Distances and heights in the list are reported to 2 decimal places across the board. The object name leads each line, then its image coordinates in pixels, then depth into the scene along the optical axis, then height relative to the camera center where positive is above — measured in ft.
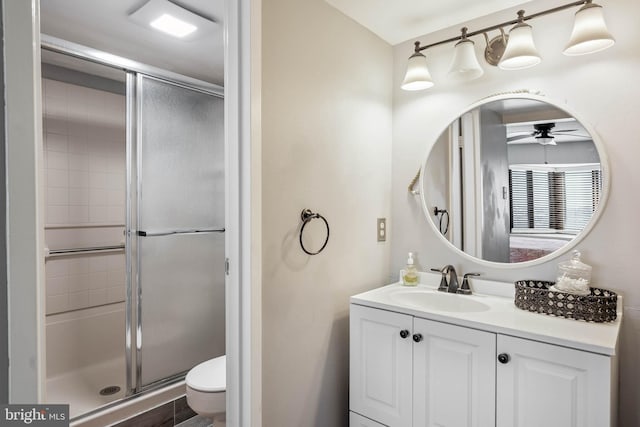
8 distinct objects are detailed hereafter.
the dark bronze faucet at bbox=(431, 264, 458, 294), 5.91 -1.18
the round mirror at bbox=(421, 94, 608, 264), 5.15 +0.47
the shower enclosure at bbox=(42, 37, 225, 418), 7.18 -0.36
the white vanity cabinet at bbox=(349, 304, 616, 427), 3.76 -2.02
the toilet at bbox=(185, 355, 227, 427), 5.83 -3.02
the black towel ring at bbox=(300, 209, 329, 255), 5.16 -0.09
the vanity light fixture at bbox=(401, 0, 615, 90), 4.52 +2.33
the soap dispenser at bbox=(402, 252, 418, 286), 6.42 -1.16
